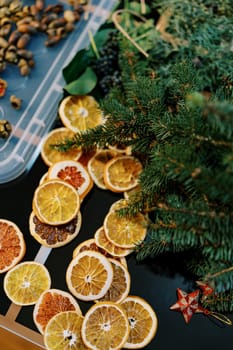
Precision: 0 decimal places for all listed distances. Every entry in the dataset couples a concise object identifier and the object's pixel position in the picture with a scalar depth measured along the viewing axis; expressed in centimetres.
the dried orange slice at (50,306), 95
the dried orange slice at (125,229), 99
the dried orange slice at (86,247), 100
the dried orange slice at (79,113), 110
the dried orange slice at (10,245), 99
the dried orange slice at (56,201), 100
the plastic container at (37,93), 110
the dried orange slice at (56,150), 108
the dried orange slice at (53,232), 101
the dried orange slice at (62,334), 92
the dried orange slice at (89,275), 95
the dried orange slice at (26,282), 96
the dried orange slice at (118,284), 96
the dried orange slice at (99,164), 107
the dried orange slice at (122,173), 104
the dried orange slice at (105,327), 90
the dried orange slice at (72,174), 104
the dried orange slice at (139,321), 94
